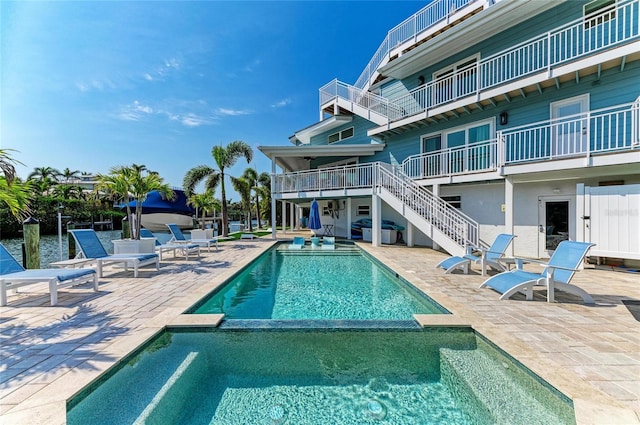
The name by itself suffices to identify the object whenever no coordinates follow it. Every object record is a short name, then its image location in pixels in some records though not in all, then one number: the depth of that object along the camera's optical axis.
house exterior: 8.00
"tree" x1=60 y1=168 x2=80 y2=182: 43.95
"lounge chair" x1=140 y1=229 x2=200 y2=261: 9.73
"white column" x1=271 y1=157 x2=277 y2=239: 16.34
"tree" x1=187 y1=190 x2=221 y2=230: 25.05
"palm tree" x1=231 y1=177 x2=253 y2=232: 19.80
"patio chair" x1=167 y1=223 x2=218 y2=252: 11.70
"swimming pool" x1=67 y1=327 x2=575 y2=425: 2.66
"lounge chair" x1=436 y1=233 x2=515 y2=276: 7.09
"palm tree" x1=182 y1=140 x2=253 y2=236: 17.84
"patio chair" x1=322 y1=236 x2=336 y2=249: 13.36
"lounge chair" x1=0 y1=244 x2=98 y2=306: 4.85
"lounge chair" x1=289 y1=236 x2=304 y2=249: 13.73
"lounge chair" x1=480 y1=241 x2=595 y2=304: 4.94
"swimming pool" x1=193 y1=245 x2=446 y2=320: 5.30
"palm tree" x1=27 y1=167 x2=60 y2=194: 32.95
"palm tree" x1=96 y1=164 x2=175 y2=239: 9.81
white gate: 6.92
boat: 33.38
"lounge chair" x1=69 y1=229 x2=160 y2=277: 6.97
